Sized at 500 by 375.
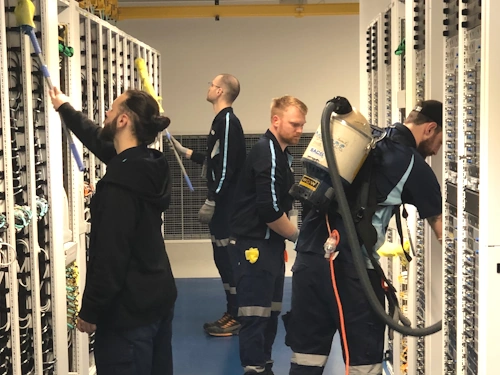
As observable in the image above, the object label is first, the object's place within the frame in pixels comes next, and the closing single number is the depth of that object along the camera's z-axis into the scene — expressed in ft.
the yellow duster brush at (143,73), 16.51
